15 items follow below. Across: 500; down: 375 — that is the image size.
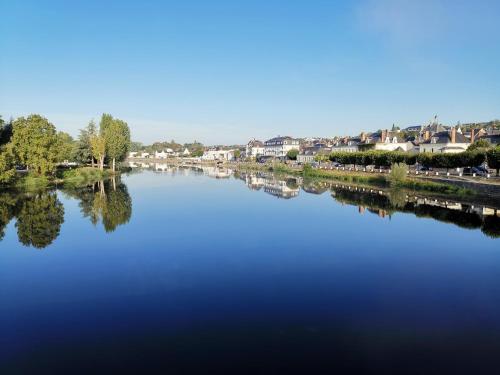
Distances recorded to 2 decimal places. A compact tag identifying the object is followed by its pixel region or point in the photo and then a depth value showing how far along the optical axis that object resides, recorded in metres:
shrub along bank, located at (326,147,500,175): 36.44
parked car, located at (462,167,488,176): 39.22
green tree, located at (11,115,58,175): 38.47
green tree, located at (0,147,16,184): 31.59
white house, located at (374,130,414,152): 75.52
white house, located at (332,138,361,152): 85.44
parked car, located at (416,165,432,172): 47.10
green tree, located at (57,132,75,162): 41.28
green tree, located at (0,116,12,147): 39.21
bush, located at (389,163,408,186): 41.75
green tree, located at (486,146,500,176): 34.84
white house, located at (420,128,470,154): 61.53
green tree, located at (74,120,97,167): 59.06
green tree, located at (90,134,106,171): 54.82
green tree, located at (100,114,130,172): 60.95
